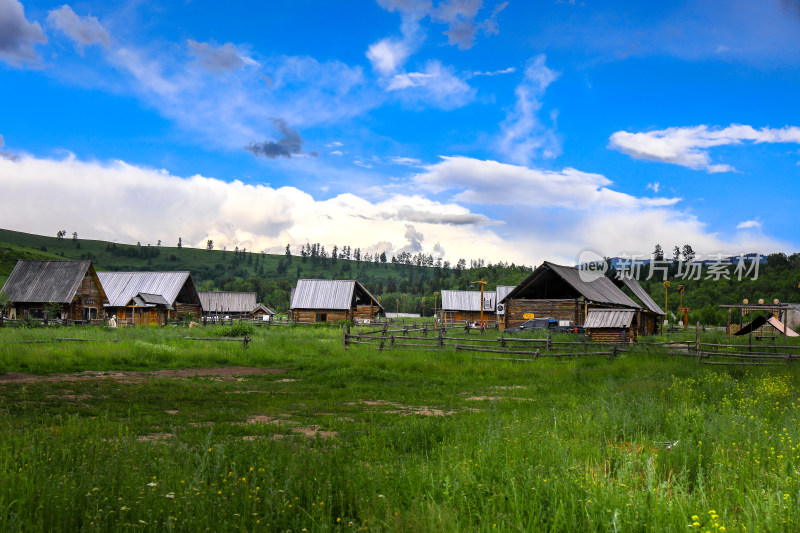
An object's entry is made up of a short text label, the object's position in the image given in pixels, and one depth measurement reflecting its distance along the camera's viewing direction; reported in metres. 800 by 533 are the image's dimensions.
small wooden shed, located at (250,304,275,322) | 93.38
